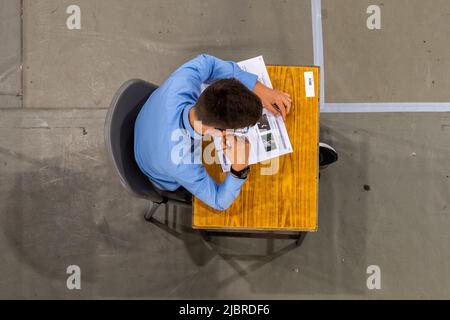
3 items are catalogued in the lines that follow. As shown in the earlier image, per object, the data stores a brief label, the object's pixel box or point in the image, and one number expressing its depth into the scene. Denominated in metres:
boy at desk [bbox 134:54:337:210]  4.23
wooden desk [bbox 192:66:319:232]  4.48
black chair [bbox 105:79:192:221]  4.32
